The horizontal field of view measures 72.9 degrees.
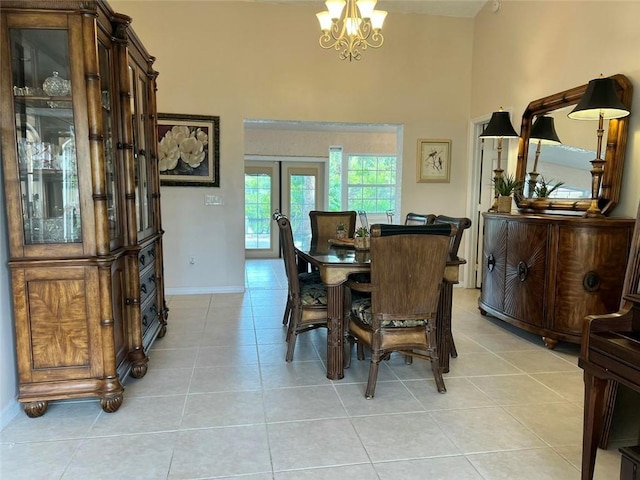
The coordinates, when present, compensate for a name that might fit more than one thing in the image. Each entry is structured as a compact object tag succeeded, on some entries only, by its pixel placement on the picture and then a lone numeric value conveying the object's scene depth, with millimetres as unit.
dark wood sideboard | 3090
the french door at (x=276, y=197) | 7930
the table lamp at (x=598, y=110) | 3045
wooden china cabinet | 2127
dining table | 2729
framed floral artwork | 4855
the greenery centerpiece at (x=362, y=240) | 3275
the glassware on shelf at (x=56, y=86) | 2197
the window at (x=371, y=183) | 8047
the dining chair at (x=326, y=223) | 4270
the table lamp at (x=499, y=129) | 4262
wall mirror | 3256
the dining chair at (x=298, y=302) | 3045
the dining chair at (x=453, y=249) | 2934
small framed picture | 5391
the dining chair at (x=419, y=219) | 3531
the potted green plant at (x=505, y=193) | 4145
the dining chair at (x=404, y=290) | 2430
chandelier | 3104
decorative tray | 3506
